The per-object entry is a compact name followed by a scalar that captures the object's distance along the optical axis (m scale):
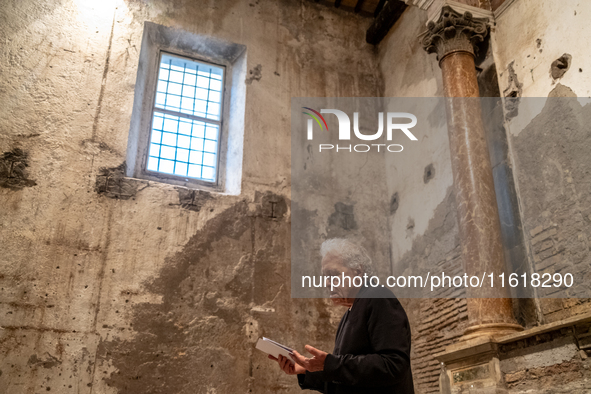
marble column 4.56
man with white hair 2.24
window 6.48
